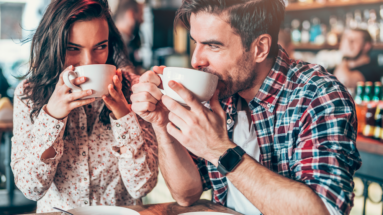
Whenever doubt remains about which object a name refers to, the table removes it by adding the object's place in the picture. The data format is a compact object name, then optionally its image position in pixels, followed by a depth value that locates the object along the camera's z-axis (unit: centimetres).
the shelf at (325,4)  402
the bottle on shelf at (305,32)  468
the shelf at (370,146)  198
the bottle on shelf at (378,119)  209
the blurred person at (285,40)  365
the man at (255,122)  92
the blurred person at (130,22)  369
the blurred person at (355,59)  379
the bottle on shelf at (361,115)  226
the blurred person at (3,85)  437
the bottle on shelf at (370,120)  216
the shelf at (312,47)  445
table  104
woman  115
